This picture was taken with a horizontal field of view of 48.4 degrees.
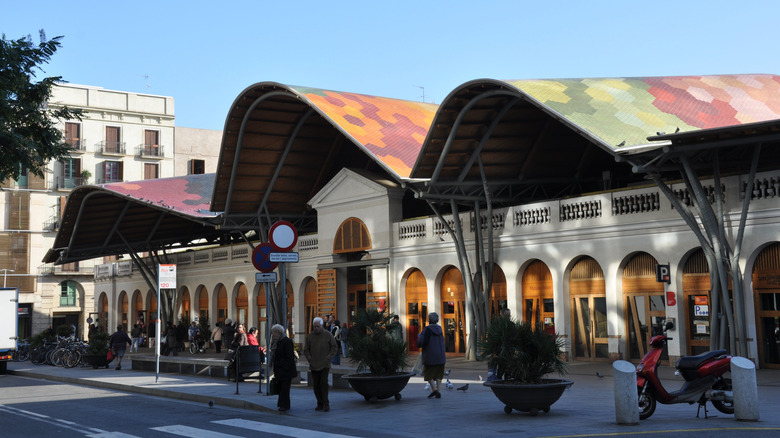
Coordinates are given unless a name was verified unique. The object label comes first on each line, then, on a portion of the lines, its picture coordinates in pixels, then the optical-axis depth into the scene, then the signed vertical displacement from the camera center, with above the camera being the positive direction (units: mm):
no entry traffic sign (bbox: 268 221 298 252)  17172 +1397
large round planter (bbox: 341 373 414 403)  16047 -1489
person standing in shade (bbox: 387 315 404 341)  16922 -503
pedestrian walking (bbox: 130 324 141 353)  47766 -1402
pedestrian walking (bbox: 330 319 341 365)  32625 -975
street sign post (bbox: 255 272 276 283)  18031 +618
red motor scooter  12422 -1246
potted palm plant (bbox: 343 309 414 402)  16094 -1135
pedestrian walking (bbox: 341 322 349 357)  32662 -1213
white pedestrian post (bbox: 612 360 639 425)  11977 -1334
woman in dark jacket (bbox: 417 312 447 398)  16859 -975
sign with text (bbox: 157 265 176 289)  22578 +864
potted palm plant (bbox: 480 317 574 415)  13234 -955
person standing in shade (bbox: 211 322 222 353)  42094 -1361
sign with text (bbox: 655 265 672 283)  23844 +657
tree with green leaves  16734 +3972
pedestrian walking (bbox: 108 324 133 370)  29781 -1124
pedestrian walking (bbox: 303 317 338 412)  15359 -886
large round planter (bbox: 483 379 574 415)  13250 -1421
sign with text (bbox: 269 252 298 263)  17266 +980
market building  22188 +3473
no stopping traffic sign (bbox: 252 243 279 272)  17969 +1028
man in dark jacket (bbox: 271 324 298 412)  15219 -1052
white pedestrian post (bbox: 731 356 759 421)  11773 -1296
